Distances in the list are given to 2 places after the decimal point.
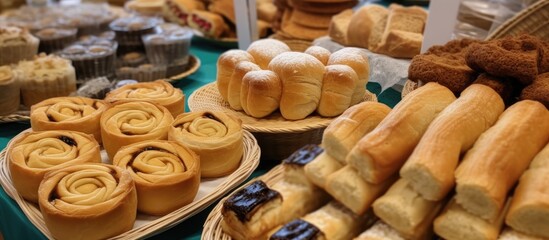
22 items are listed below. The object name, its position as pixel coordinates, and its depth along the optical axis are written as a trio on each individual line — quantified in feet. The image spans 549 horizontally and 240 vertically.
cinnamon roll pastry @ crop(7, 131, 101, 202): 3.74
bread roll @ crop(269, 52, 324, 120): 4.77
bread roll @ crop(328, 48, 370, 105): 5.04
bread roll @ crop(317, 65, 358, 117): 4.81
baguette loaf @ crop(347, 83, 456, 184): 2.74
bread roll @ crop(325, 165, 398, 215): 2.81
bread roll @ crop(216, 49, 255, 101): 5.26
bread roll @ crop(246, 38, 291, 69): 5.49
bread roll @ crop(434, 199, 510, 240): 2.57
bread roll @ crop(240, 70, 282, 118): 4.77
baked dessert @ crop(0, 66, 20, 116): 5.82
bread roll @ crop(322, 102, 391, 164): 2.98
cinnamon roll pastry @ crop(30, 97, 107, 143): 4.52
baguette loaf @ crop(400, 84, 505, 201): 2.62
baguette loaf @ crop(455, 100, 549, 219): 2.55
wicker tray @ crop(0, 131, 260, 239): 3.43
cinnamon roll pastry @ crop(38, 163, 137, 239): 3.20
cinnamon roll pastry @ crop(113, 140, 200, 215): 3.54
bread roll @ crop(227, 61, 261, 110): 5.05
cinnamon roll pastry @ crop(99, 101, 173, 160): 4.22
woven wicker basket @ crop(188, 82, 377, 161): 4.58
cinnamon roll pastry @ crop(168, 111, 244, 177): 4.03
